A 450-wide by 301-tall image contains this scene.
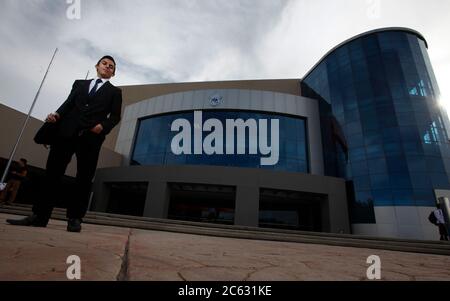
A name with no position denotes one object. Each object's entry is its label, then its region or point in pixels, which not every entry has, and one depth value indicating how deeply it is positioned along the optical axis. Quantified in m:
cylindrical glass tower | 15.01
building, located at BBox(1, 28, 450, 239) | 14.61
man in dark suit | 2.69
